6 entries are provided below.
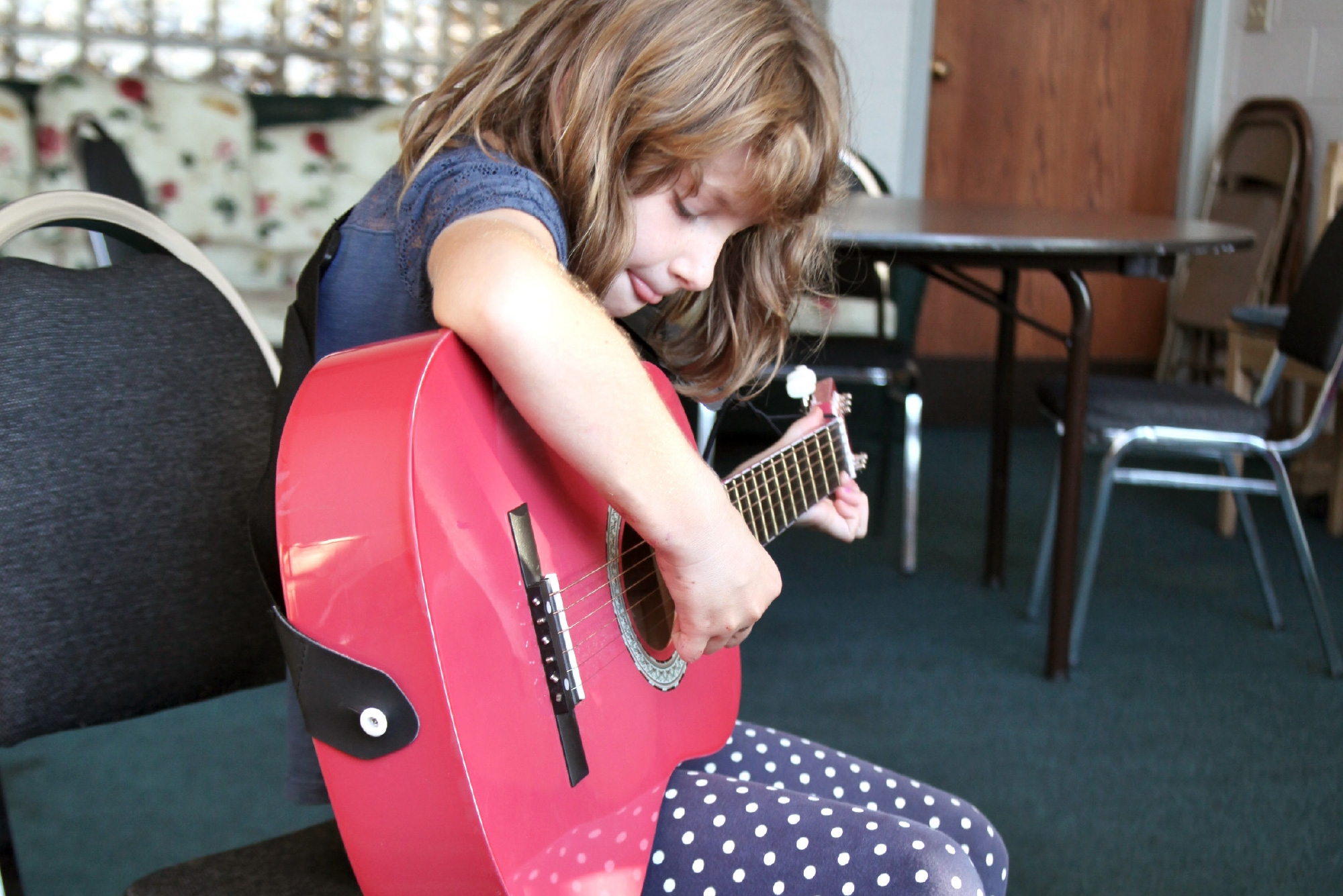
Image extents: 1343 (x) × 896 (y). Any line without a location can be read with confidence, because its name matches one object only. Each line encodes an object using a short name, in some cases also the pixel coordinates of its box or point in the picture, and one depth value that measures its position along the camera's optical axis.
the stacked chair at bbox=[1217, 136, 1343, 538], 2.63
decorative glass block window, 3.42
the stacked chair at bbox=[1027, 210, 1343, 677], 1.91
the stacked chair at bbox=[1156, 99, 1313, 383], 3.26
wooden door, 3.79
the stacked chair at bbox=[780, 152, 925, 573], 2.36
